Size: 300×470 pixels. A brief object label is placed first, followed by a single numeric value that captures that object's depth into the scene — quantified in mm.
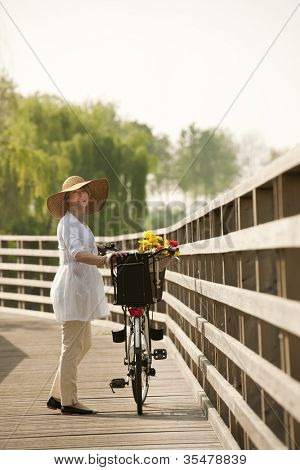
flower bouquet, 11992
